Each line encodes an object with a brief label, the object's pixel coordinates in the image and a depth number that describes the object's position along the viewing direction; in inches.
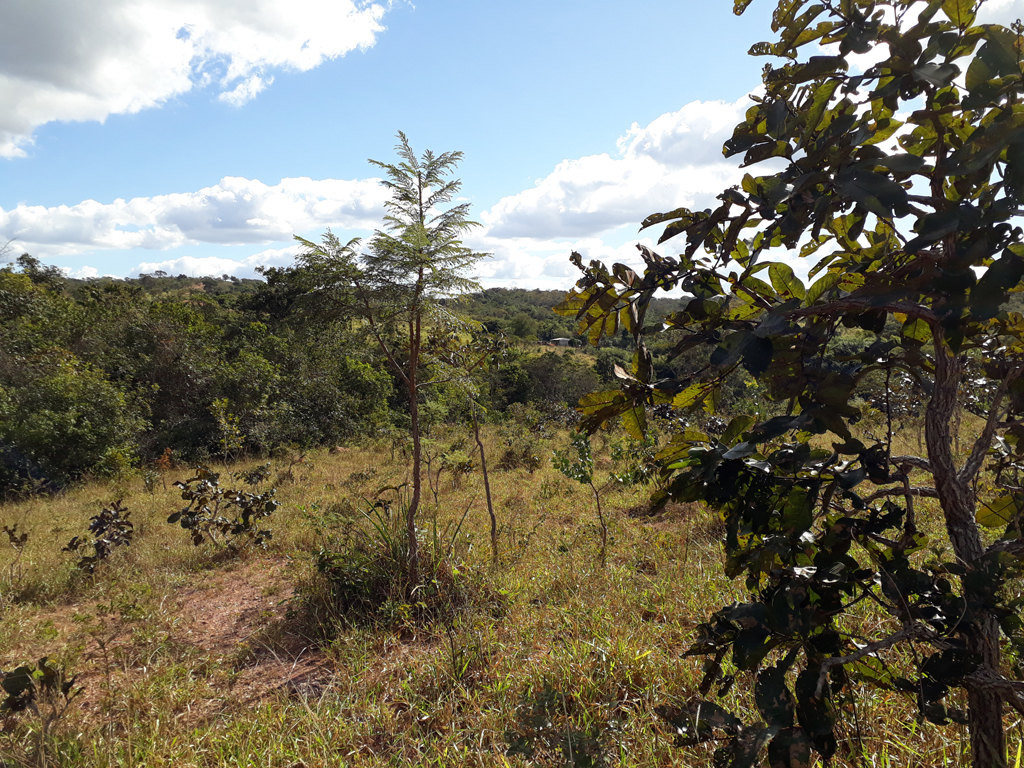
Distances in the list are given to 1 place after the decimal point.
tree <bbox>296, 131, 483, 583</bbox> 142.9
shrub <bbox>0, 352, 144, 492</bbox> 378.0
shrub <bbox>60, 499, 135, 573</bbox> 192.2
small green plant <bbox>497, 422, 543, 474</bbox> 385.1
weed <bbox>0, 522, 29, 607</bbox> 177.6
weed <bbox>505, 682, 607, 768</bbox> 69.8
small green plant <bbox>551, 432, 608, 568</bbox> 222.5
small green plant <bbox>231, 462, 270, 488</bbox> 278.0
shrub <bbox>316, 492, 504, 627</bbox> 143.0
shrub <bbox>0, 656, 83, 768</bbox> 89.4
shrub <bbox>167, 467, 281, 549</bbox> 205.3
